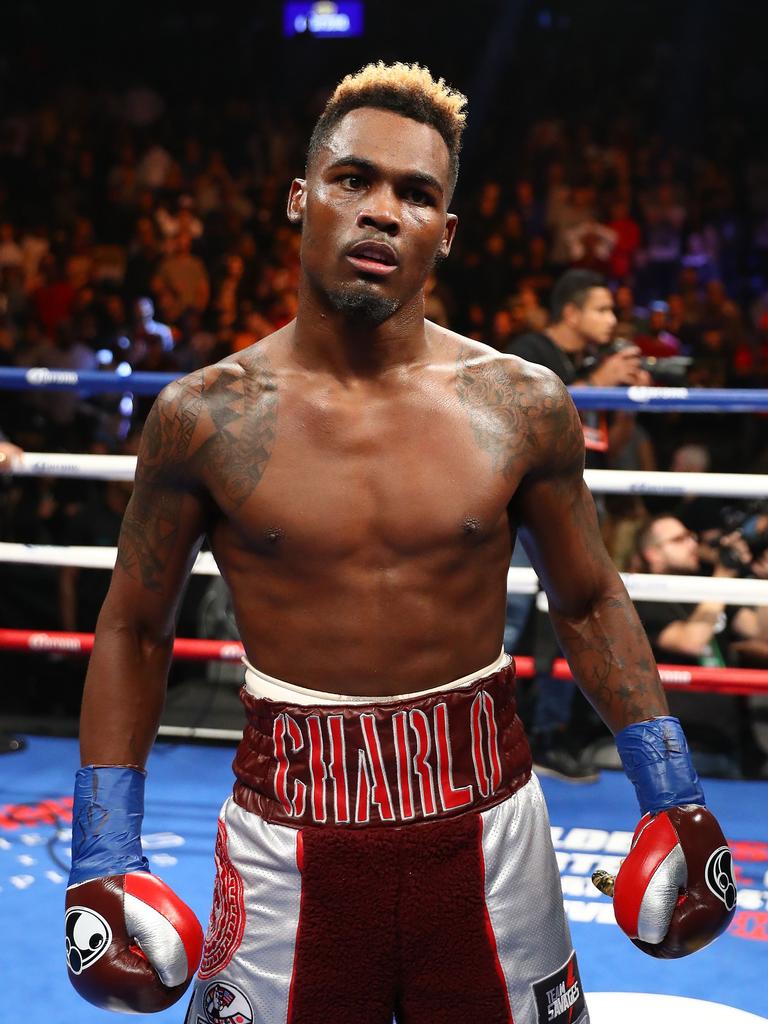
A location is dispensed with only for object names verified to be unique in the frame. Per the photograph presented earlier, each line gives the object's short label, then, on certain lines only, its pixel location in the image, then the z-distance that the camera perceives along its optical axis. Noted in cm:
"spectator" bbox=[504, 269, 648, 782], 357
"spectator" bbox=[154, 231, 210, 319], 782
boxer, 144
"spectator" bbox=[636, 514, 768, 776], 362
